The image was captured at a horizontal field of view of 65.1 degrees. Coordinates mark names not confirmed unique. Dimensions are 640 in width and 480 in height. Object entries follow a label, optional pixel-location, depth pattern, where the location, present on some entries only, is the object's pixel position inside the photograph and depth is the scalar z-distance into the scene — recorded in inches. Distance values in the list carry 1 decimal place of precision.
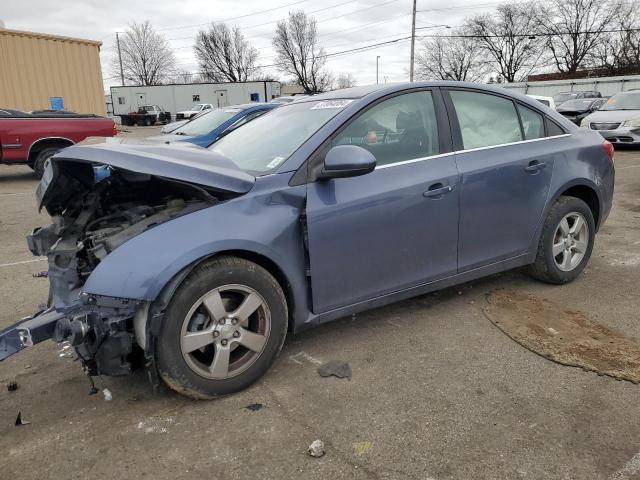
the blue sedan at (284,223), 96.8
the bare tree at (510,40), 2428.6
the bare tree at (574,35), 2148.1
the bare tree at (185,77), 3199.3
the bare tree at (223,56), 2915.8
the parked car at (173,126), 416.6
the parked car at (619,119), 529.0
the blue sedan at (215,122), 343.0
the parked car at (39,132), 403.5
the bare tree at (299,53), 2824.8
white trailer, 1829.5
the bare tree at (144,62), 2984.7
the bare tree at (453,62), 2736.2
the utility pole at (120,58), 2783.0
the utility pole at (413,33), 1317.7
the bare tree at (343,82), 3169.5
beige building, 622.8
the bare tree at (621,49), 1860.2
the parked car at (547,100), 448.5
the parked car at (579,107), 714.2
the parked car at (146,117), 1663.4
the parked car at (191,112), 1494.6
